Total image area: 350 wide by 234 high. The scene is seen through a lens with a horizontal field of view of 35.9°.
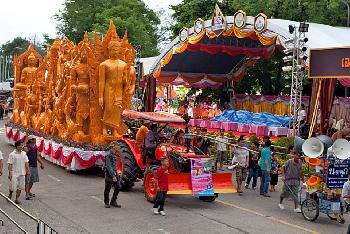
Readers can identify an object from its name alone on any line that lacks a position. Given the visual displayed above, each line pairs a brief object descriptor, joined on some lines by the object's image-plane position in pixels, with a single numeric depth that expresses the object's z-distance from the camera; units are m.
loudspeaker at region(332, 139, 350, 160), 11.91
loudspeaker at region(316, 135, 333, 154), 16.45
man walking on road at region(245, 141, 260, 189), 14.80
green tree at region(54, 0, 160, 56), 60.22
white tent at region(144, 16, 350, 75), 21.70
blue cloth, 24.67
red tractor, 12.04
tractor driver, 12.96
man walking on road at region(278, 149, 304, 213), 12.07
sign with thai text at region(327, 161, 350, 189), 10.94
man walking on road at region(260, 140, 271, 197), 13.93
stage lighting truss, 19.97
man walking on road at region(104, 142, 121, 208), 11.96
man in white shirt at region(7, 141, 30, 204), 12.01
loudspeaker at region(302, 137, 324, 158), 12.33
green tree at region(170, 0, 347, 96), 32.69
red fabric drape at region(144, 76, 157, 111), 31.39
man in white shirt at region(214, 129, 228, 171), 18.06
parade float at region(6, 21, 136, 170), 16.19
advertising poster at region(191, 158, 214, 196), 12.04
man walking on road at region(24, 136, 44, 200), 12.86
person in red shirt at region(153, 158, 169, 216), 11.28
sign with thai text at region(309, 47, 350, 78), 17.69
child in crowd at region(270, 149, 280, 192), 14.45
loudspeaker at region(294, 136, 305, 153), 16.40
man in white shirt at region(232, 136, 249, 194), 14.33
